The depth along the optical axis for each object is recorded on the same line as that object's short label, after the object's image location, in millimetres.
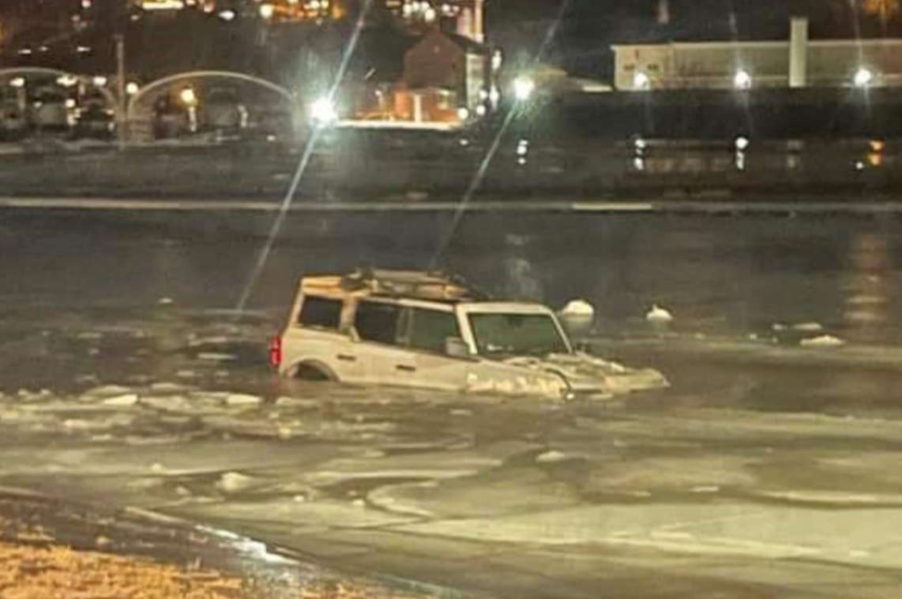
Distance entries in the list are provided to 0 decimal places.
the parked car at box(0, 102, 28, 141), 78375
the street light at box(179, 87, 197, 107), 88438
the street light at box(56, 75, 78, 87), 89750
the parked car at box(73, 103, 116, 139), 76438
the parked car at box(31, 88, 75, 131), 84188
